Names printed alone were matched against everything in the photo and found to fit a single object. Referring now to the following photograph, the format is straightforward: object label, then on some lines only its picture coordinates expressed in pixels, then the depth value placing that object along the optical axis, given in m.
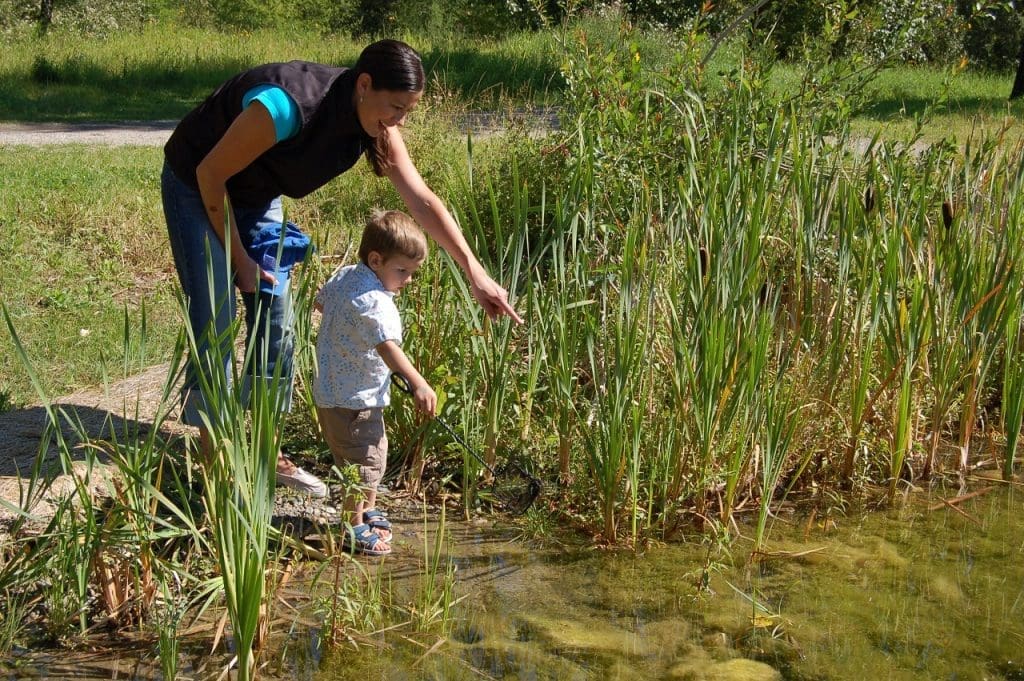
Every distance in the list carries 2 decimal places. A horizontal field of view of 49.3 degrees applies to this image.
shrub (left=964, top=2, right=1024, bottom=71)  25.09
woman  2.99
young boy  3.31
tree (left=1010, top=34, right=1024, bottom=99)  16.41
